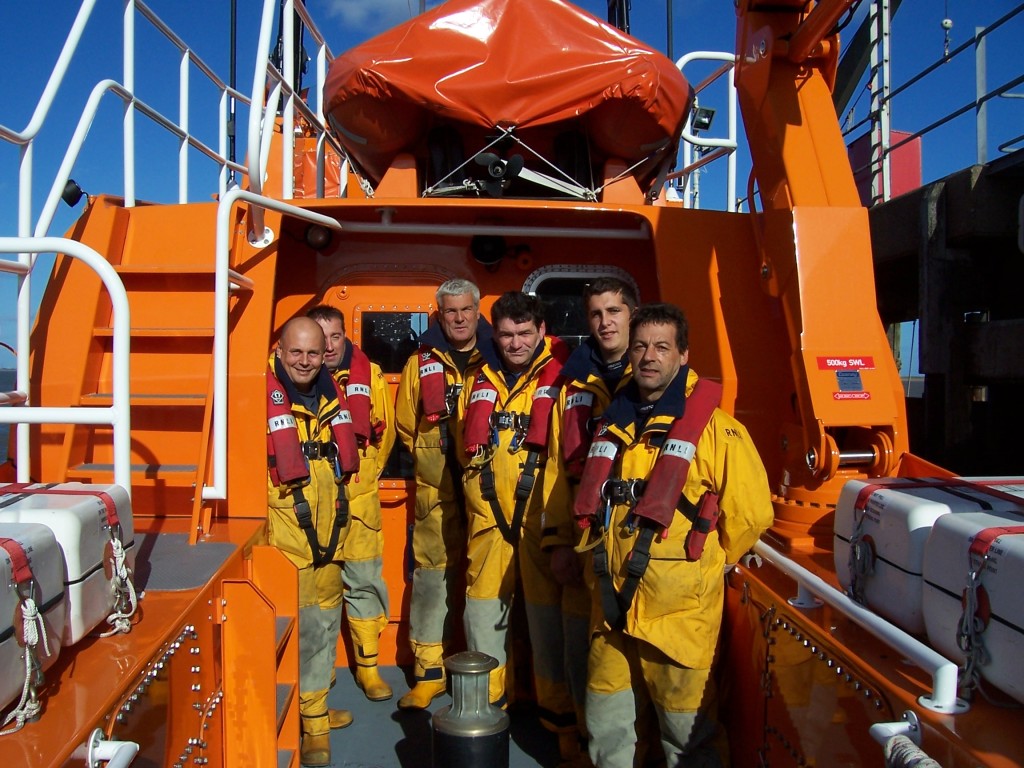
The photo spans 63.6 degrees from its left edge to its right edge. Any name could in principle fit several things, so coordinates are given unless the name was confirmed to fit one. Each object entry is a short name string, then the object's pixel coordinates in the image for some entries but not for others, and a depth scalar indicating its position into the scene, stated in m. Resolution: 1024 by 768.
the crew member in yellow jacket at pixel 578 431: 2.81
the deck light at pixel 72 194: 3.21
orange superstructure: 2.02
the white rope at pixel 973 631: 1.63
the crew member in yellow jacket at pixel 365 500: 3.41
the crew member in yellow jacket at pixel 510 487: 3.13
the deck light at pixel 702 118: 4.87
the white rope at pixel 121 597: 1.84
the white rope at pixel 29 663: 1.42
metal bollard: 2.23
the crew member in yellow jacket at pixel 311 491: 3.08
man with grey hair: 3.43
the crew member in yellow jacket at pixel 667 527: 2.36
